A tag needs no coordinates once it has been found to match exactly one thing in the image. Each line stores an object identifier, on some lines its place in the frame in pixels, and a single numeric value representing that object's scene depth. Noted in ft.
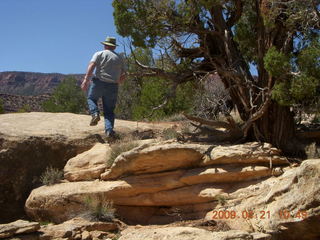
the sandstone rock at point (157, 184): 23.34
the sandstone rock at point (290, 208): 18.55
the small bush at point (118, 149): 26.03
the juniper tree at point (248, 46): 22.97
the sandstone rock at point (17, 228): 19.93
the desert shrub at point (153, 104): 44.39
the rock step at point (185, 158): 23.38
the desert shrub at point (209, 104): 29.76
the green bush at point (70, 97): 90.54
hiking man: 27.63
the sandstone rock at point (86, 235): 21.35
